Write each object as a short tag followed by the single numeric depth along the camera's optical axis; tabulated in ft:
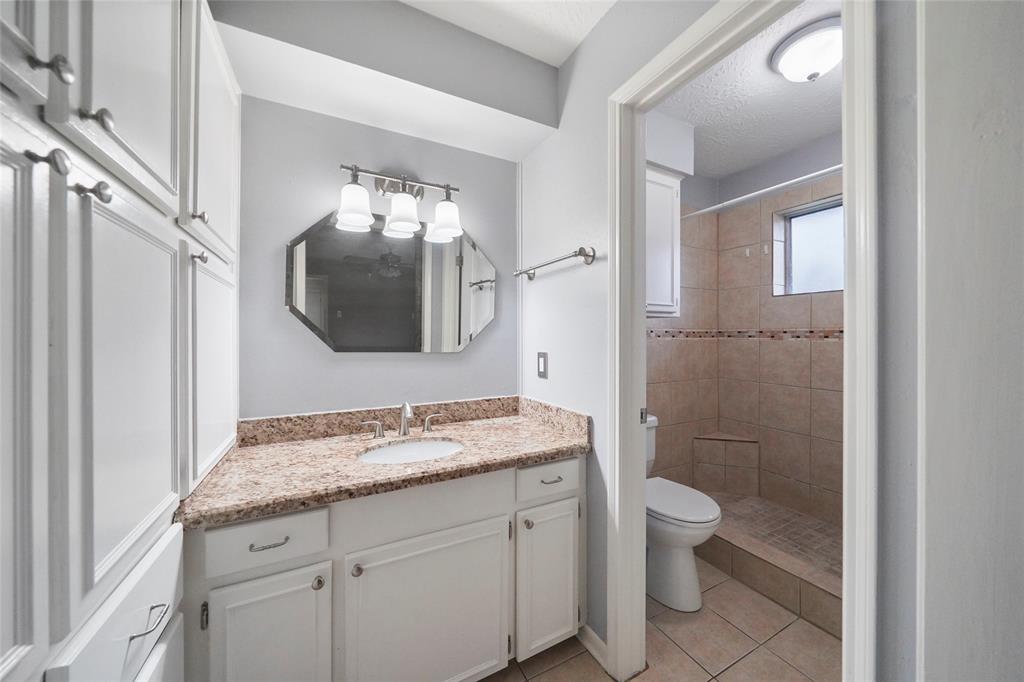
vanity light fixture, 4.91
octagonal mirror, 5.08
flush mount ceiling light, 4.62
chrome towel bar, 4.74
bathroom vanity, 3.07
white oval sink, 4.87
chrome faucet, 5.24
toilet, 5.54
